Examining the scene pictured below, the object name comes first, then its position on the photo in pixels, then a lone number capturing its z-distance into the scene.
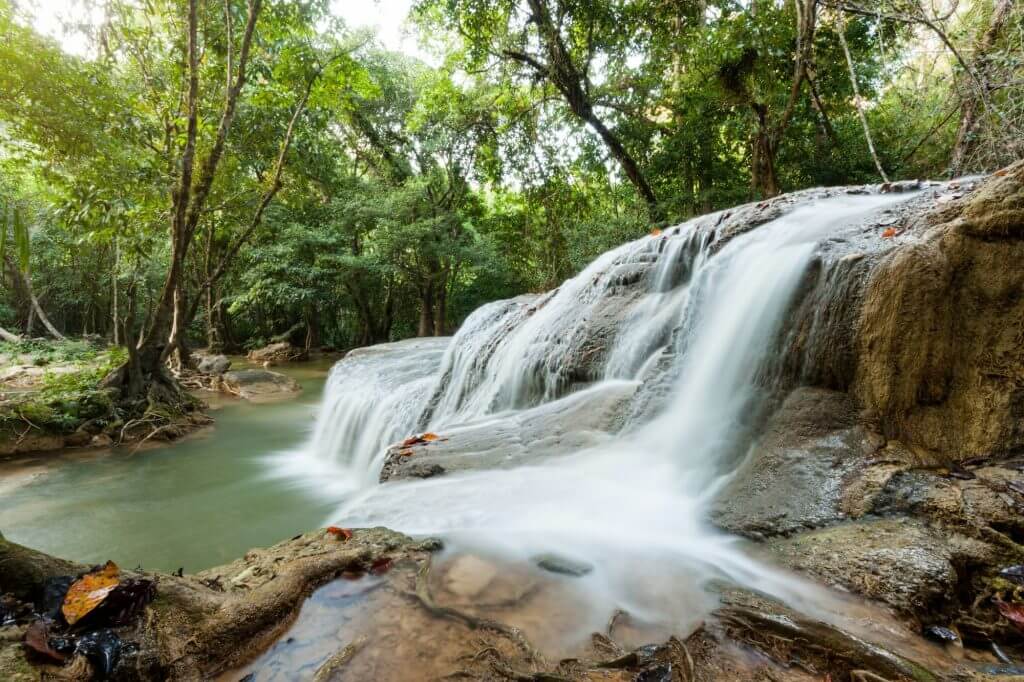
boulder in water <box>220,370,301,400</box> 11.04
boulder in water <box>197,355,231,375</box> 12.45
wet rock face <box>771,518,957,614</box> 1.70
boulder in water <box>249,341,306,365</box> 17.89
